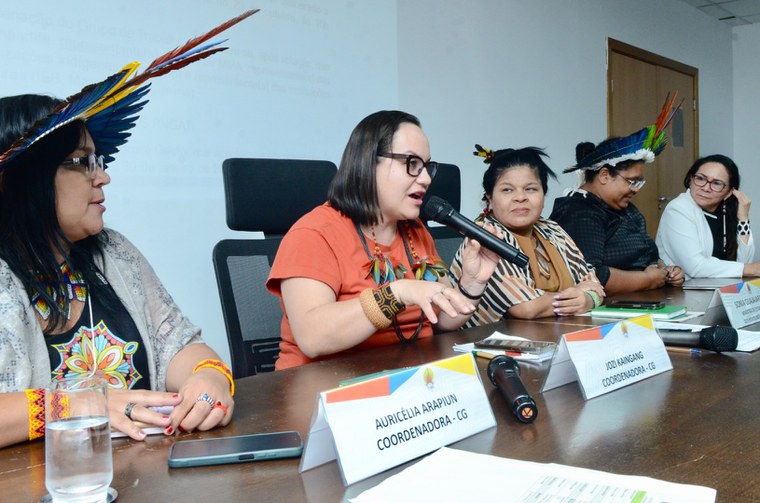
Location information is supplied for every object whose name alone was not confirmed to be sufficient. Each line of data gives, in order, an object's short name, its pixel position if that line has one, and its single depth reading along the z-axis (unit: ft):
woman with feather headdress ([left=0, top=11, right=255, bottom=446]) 3.10
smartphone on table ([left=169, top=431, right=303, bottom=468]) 2.62
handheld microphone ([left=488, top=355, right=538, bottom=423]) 3.02
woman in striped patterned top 6.53
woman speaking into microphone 4.76
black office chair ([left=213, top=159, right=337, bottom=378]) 5.68
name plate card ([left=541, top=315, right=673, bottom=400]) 3.49
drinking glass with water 2.21
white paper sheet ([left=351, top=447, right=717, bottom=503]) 2.13
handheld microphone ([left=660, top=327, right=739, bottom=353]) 4.42
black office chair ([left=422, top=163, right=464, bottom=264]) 7.43
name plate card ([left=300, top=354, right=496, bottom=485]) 2.43
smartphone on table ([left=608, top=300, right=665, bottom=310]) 6.24
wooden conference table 2.36
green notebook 5.75
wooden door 18.37
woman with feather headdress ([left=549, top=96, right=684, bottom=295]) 9.15
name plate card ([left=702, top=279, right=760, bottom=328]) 5.42
